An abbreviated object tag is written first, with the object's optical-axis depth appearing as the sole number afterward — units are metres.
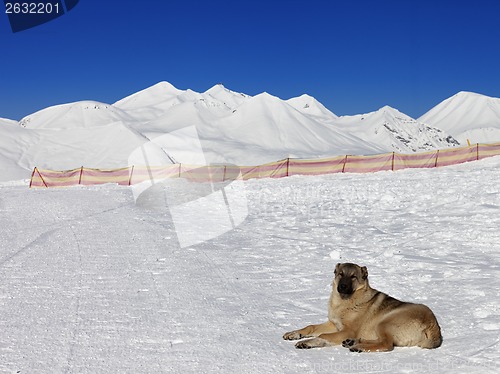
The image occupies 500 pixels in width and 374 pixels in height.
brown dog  4.86
